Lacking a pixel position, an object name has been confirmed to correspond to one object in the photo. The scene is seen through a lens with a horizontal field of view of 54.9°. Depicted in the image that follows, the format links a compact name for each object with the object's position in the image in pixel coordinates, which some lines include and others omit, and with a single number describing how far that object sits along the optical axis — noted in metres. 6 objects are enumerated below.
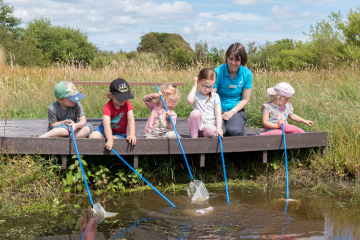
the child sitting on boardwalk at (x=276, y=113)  4.28
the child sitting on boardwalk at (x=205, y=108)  3.97
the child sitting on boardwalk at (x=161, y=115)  4.04
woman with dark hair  4.25
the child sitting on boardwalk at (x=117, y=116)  3.63
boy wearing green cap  3.66
